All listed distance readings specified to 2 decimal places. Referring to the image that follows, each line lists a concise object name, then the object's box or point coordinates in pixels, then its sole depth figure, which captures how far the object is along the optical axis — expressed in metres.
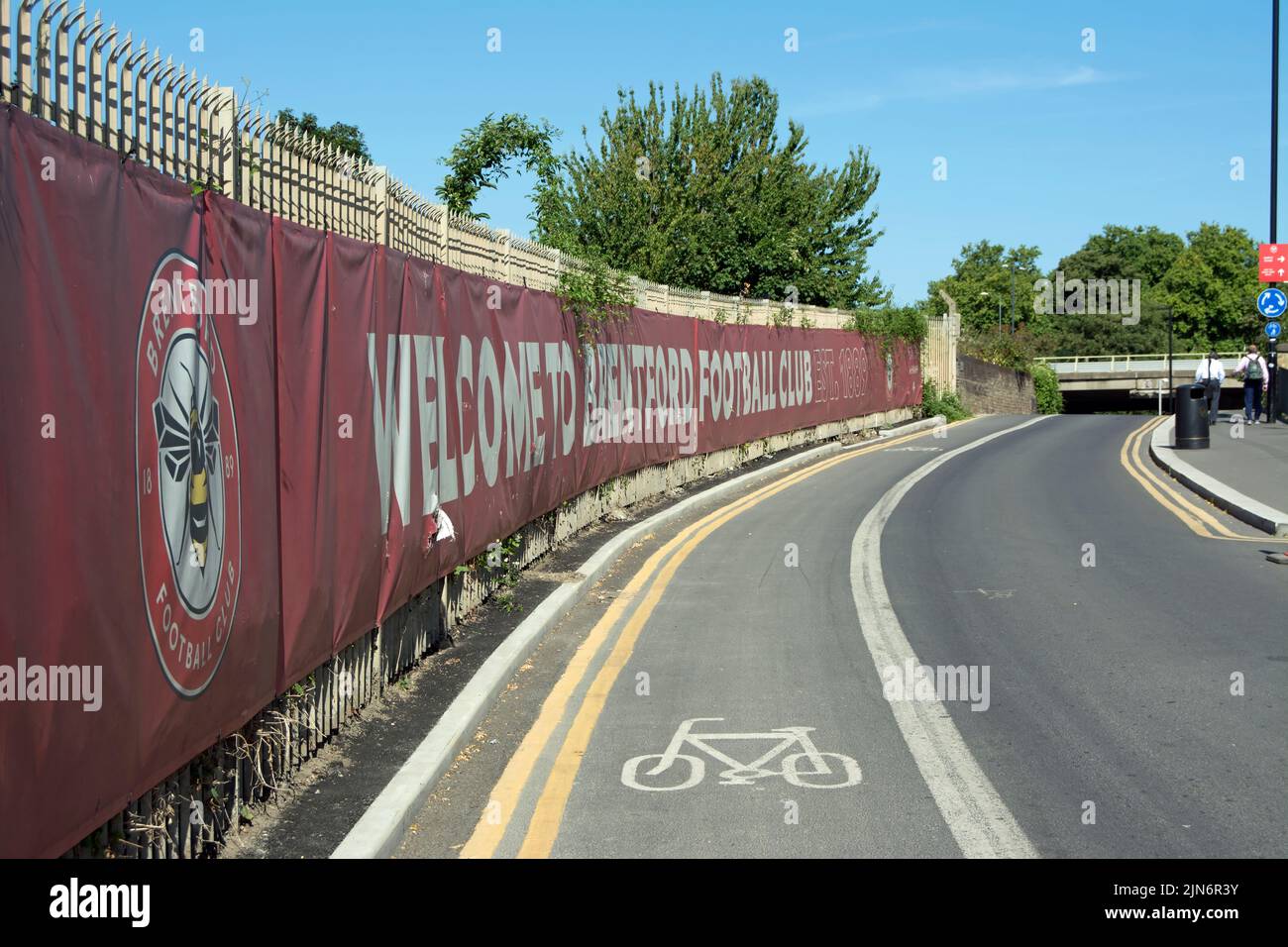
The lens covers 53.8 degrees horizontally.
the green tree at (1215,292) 117.44
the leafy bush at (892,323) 33.55
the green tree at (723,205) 47.50
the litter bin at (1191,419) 24.66
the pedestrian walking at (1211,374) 29.42
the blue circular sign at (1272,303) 28.39
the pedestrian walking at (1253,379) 30.09
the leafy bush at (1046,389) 61.72
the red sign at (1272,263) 29.53
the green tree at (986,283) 138.38
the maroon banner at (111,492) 3.44
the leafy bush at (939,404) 40.72
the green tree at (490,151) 32.34
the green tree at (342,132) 55.01
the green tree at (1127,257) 132.00
